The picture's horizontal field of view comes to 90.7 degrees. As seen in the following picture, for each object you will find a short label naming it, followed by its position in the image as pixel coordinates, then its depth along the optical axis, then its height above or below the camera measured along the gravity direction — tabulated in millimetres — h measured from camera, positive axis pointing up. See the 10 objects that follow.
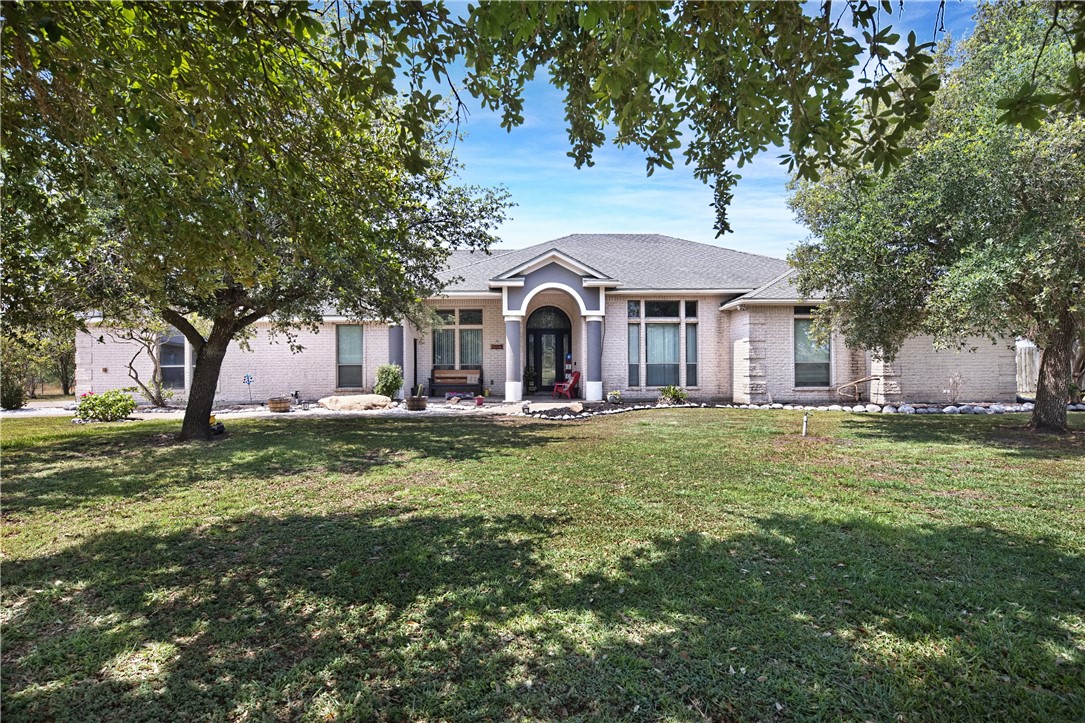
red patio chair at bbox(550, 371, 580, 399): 18328 -658
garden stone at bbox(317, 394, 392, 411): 16859 -1085
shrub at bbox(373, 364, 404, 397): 18016 -415
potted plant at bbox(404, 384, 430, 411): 16578 -1066
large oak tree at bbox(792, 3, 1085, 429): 8656 +2577
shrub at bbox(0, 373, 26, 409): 17891 -764
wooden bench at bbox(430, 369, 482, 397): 19688 -502
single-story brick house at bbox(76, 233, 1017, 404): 17312 +721
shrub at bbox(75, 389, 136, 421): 14641 -1051
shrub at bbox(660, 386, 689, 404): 17297 -892
